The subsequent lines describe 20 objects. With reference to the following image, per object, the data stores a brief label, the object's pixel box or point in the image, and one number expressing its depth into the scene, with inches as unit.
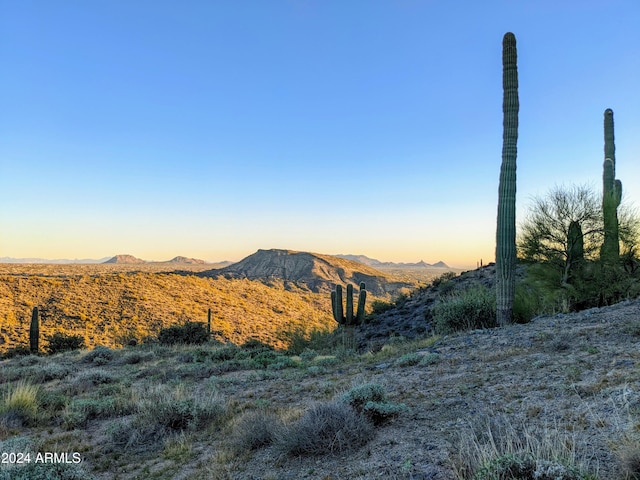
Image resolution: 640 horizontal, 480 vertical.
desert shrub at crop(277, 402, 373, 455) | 173.8
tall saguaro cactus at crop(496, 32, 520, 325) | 497.7
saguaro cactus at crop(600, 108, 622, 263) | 576.1
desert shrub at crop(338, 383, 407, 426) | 197.5
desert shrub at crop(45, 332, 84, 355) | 808.3
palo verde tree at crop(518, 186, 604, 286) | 579.5
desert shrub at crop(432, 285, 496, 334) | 528.1
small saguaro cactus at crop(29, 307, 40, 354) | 808.9
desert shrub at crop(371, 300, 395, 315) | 1011.3
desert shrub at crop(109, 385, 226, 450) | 228.4
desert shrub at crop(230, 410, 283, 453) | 192.9
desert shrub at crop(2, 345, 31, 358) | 767.7
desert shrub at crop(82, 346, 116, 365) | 589.0
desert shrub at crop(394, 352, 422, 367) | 334.0
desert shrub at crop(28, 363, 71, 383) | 463.3
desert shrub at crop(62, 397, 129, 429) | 269.3
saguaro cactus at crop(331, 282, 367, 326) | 643.5
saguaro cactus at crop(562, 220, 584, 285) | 576.1
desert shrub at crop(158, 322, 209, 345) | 836.6
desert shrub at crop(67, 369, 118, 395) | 388.2
